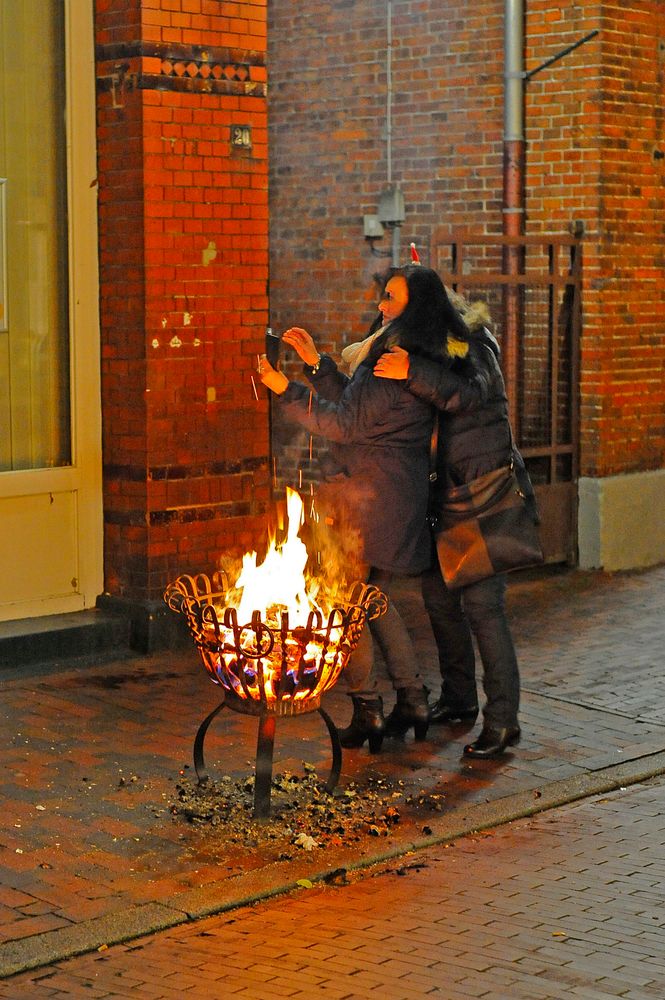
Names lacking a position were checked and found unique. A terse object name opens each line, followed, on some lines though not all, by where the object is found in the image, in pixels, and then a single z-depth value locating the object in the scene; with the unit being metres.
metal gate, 11.80
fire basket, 6.12
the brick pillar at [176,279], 9.03
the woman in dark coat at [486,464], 7.23
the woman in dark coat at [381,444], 7.09
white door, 9.05
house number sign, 9.40
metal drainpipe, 11.91
